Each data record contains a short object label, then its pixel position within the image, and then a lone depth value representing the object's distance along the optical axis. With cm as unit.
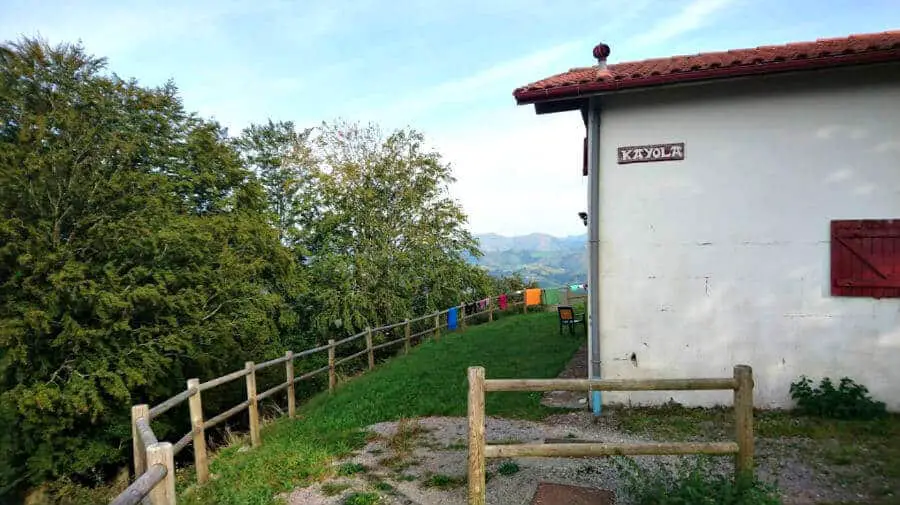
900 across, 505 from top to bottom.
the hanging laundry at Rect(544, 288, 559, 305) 2462
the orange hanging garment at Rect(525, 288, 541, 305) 2381
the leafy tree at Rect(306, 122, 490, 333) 1992
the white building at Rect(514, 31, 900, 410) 600
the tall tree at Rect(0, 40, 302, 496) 1012
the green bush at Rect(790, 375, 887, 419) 588
